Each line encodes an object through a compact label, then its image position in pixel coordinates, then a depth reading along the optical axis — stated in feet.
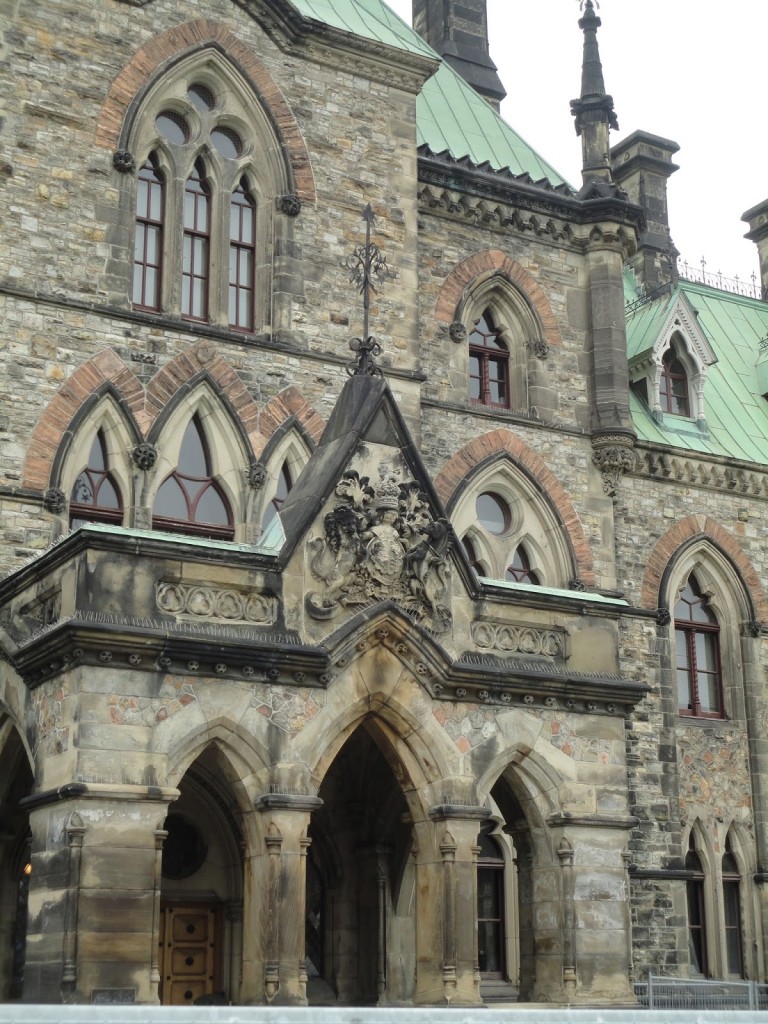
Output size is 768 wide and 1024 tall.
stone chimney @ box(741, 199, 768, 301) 114.21
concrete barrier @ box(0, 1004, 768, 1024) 27.04
